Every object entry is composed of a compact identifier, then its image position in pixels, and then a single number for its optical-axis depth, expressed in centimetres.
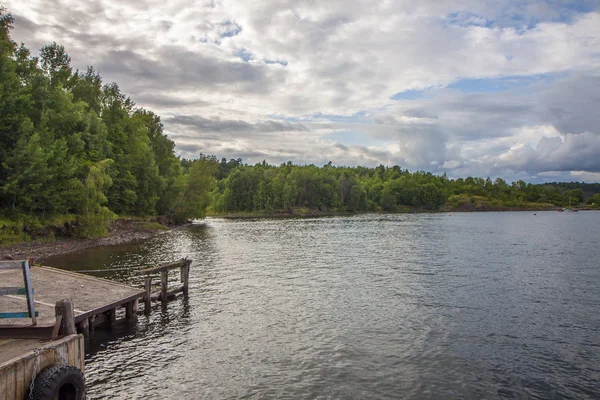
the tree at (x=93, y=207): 5788
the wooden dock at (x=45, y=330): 1064
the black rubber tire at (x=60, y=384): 1073
